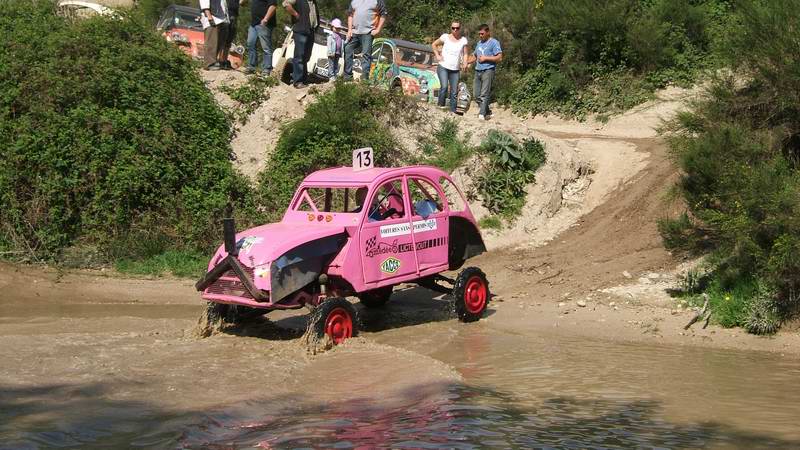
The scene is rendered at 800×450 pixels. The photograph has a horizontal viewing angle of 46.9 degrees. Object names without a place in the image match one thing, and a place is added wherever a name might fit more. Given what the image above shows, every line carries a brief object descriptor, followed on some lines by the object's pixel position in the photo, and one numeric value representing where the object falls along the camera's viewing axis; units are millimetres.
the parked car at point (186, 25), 24641
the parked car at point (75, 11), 17966
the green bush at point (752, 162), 11070
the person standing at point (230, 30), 18719
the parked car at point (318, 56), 21938
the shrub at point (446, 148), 16906
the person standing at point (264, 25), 17984
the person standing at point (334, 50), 19953
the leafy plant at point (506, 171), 16453
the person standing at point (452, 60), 18703
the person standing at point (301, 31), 17797
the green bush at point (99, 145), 14523
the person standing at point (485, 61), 19031
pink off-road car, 10133
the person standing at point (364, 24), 18578
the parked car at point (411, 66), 22188
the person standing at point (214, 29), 18188
